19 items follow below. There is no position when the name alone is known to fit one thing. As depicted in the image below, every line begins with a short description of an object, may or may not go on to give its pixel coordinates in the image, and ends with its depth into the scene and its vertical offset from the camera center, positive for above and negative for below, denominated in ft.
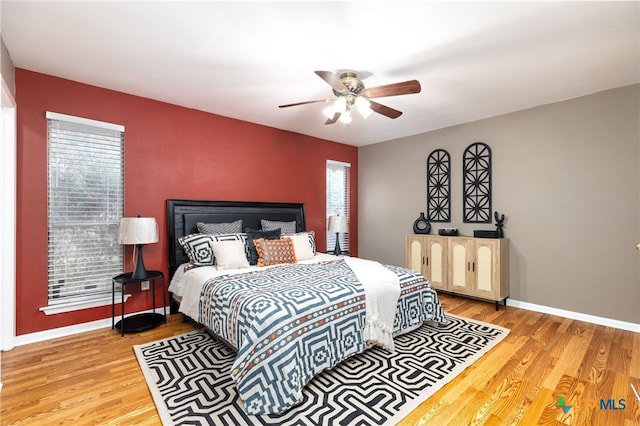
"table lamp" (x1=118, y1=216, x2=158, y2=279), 9.77 -0.68
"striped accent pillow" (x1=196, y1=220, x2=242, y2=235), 12.05 -0.60
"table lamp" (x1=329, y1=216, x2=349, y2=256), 15.97 -0.63
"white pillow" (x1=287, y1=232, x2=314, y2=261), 12.44 -1.42
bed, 6.25 -2.25
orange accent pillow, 11.35 -1.49
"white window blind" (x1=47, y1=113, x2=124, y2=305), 9.66 +0.27
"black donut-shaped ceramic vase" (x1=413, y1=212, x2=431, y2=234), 15.69 -0.64
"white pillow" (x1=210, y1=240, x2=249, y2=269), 10.48 -1.49
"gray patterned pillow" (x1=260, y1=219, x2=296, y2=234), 13.88 -0.59
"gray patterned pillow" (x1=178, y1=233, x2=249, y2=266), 10.86 -1.28
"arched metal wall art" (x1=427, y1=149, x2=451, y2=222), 15.17 +1.42
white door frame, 8.57 -0.31
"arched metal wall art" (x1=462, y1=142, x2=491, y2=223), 13.83 +1.43
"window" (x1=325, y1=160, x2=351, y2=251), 18.04 +1.24
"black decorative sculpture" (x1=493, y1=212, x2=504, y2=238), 13.03 -0.49
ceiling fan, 7.82 +3.41
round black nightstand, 9.83 -3.77
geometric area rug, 5.96 -4.03
